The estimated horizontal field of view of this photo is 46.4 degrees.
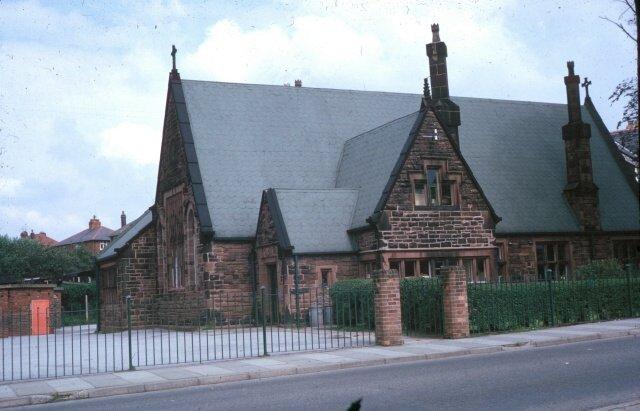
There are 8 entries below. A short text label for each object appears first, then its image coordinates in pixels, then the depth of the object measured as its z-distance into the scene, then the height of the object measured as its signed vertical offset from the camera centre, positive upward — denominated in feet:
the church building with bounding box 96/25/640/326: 90.74 +12.61
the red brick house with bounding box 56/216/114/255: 329.93 +28.10
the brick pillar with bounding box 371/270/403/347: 60.64 -1.81
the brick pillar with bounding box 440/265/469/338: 64.64 -1.78
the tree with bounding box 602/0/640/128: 102.44 +23.91
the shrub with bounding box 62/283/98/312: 195.21 +1.57
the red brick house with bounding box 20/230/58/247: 388.96 +33.97
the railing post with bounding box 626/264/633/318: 78.43 -2.68
